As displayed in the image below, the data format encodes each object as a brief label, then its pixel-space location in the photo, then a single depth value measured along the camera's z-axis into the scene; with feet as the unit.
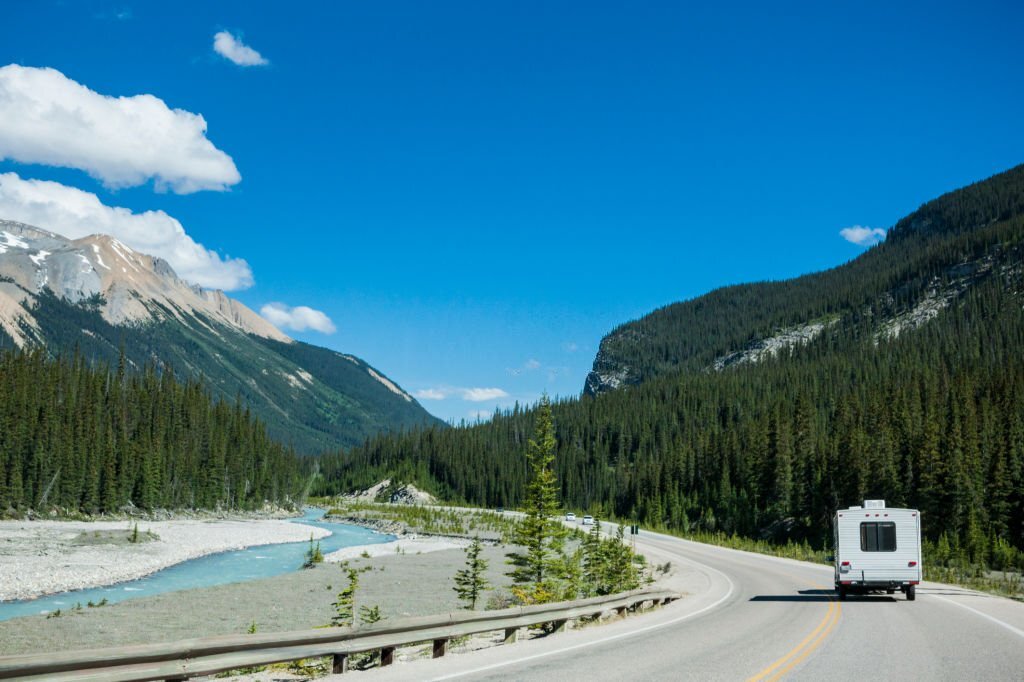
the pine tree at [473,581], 81.05
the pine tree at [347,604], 55.74
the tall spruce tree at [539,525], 100.54
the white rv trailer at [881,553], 76.95
